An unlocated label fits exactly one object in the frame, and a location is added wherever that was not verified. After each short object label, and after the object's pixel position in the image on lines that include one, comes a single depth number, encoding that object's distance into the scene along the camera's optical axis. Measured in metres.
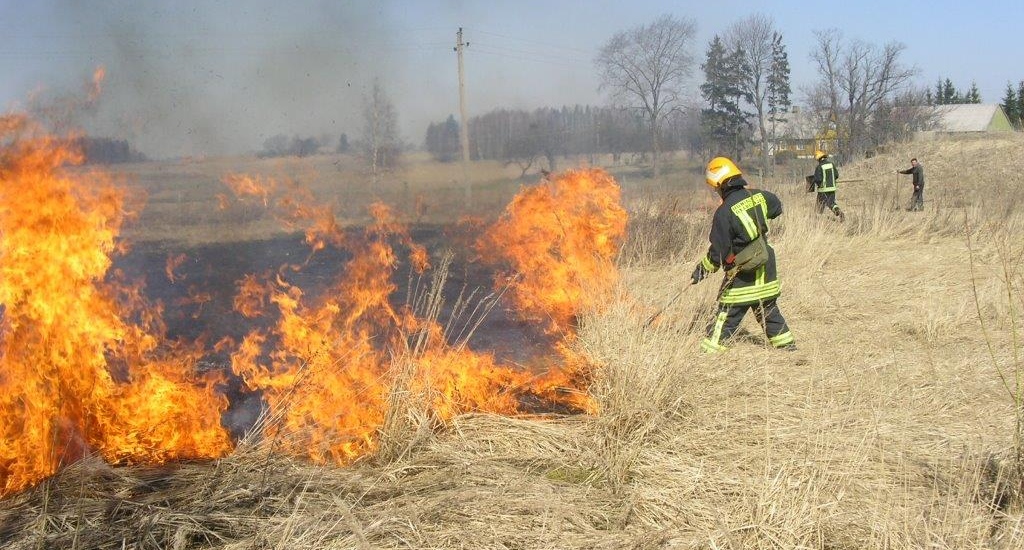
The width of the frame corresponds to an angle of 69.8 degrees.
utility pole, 15.05
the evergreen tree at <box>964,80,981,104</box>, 56.25
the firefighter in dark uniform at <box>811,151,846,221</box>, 14.54
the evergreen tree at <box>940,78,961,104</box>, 53.72
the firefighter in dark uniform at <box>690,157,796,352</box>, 5.67
